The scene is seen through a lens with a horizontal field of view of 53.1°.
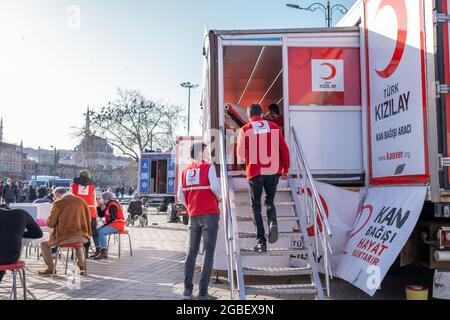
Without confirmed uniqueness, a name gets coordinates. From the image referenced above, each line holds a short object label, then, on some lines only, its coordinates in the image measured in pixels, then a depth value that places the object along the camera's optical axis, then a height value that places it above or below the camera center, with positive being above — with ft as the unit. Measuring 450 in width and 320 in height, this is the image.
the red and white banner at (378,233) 15.62 -1.83
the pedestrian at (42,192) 73.05 -1.00
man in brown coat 21.20 -1.70
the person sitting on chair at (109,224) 27.86 -2.39
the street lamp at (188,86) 116.22 +25.86
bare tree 107.04 +14.25
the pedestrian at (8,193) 66.59 -1.04
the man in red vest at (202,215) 16.75 -1.10
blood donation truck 15.26 +3.31
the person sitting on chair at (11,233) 15.34 -1.63
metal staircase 15.26 -1.84
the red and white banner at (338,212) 19.97 -1.21
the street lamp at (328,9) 46.66 +18.29
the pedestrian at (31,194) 80.38 -1.45
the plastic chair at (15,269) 15.20 -2.85
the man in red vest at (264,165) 17.07 +0.76
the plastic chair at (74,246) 21.15 -2.84
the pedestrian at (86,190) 26.73 -0.25
